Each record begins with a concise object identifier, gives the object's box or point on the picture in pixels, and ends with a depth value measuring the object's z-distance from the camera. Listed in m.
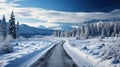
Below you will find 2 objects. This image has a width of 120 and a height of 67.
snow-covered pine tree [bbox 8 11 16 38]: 24.42
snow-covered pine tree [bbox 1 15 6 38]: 25.07
